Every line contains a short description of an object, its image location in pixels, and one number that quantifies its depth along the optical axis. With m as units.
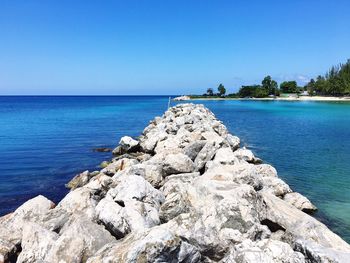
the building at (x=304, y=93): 150.38
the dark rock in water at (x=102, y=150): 26.92
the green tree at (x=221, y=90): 159.00
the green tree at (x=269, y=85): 145.38
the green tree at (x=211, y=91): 169.16
